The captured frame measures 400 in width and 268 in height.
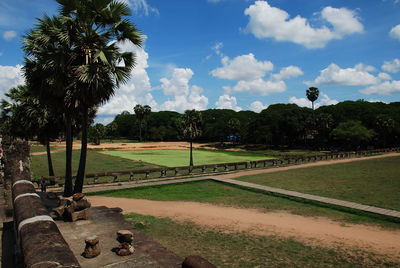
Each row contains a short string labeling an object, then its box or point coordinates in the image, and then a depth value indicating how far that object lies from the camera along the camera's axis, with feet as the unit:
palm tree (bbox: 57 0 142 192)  41.52
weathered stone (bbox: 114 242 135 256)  22.22
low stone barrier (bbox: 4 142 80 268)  11.60
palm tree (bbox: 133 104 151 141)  393.09
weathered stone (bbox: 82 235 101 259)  21.79
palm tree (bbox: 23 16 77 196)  41.70
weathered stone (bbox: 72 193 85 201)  30.22
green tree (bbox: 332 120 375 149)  211.41
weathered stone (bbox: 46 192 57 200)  46.32
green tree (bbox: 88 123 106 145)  333.09
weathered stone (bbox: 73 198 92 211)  30.36
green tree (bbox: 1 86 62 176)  73.00
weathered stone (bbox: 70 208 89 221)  30.01
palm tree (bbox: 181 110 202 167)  145.29
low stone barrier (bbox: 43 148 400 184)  84.41
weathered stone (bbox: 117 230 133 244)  22.65
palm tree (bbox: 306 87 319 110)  321.93
